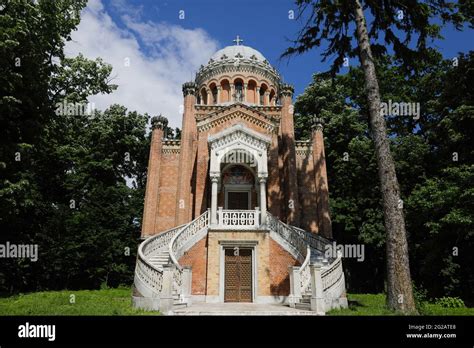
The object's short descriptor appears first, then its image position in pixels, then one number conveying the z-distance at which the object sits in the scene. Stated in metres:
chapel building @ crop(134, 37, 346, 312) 13.00
